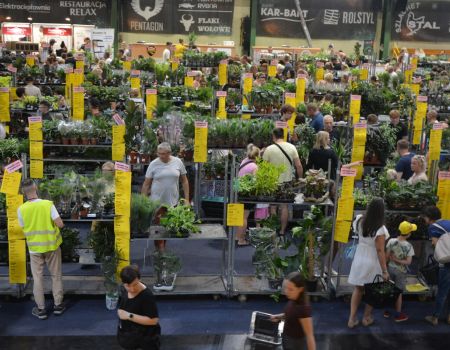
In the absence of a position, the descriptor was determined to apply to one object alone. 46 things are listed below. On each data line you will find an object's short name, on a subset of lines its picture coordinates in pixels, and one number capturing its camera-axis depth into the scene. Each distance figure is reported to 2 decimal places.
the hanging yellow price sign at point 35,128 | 7.98
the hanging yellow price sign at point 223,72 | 14.27
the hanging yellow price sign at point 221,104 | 10.51
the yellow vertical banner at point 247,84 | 12.09
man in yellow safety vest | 5.90
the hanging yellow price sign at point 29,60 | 15.43
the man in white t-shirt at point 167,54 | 19.13
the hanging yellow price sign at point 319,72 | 14.95
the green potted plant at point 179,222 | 6.42
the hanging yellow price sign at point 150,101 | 10.84
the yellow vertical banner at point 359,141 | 8.20
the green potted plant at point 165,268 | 6.59
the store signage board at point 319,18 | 24.53
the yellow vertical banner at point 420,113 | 10.78
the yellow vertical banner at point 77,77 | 12.35
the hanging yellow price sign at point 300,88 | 11.79
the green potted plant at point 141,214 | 6.38
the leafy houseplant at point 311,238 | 6.62
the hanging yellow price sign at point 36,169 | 8.02
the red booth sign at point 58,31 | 22.89
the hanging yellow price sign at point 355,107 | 10.71
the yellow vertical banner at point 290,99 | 10.74
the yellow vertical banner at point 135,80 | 13.12
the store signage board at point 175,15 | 24.34
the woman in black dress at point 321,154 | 8.26
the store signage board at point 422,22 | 25.08
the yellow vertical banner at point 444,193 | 6.72
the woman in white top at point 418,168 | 7.32
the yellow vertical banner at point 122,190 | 6.03
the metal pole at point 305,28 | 24.56
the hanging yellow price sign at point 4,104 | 10.10
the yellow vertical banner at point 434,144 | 8.20
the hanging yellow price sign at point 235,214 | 6.41
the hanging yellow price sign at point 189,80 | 13.24
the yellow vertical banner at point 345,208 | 6.32
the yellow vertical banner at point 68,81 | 12.64
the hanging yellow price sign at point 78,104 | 10.35
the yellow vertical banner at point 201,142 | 7.78
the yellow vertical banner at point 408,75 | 16.59
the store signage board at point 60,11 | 23.89
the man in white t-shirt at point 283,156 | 8.02
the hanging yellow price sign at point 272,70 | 14.88
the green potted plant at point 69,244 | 6.71
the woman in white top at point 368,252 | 5.89
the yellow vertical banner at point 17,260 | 6.28
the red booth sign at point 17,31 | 22.86
